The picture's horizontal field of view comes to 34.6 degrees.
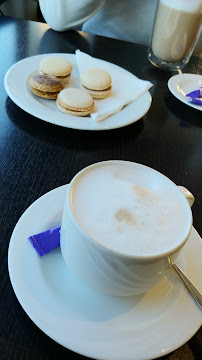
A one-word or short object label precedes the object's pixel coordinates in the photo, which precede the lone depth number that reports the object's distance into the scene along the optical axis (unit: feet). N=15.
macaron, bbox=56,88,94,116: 1.98
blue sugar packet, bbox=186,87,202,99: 2.41
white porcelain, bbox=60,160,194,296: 0.79
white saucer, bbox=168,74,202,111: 2.35
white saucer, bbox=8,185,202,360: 0.84
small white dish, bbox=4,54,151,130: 1.84
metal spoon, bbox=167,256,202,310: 0.97
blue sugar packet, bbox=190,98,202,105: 2.31
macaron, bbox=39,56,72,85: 2.29
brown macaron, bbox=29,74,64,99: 2.09
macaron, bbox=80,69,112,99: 2.23
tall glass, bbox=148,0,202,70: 2.54
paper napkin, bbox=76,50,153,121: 2.08
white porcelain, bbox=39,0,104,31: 2.99
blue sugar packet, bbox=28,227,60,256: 1.01
